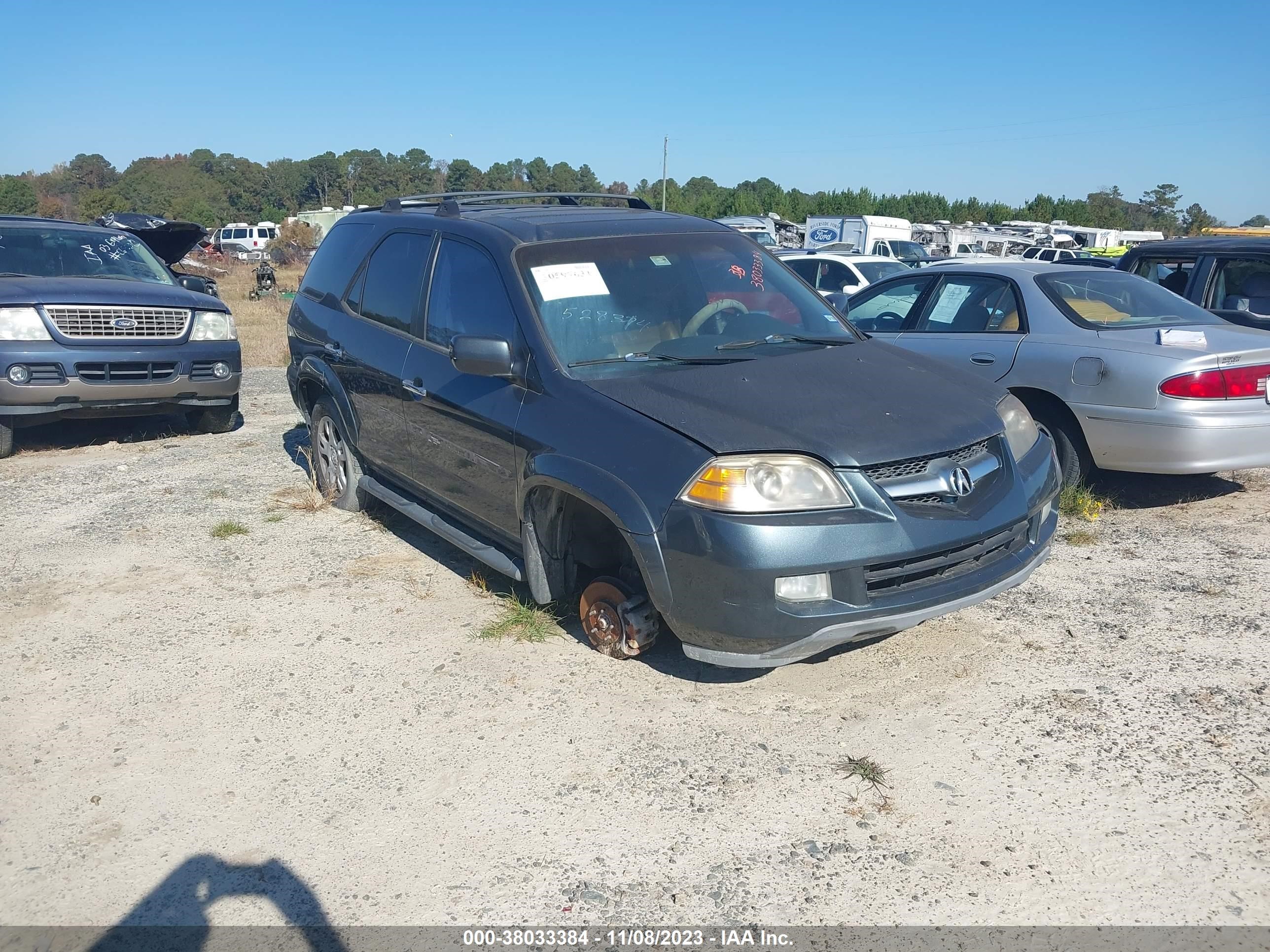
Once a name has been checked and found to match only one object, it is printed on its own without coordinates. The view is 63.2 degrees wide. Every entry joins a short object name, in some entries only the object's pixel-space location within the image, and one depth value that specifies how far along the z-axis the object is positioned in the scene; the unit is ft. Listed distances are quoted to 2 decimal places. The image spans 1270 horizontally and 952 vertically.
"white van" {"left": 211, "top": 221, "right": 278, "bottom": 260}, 157.89
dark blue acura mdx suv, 11.48
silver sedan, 18.45
